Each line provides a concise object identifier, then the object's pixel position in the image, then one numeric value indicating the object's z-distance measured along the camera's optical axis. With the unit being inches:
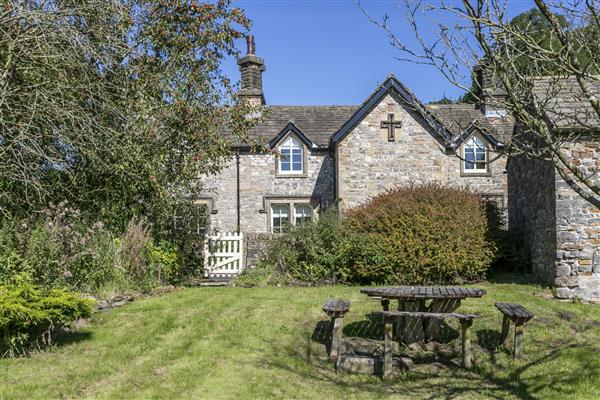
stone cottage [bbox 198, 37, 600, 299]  862.5
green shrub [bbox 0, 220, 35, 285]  371.9
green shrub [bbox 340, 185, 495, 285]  562.3
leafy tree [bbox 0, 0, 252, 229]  426.6
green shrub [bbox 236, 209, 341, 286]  578.6
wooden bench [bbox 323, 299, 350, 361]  321.4
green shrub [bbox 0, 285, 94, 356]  291.0
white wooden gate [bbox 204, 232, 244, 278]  654.5
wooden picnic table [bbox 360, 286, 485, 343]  311.0
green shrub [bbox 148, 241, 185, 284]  544.9
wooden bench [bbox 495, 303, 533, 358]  311.0
